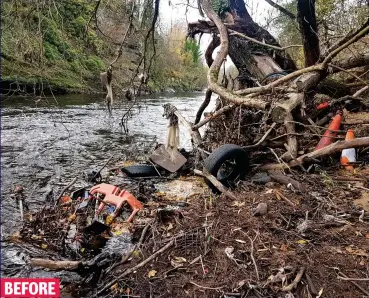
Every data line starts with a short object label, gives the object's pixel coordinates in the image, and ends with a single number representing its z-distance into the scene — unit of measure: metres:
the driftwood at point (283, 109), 5.06
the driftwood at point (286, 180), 4.64
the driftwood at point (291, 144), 5.56
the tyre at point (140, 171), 6.84
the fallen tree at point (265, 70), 5.27
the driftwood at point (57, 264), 3.30
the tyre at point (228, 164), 5.31
